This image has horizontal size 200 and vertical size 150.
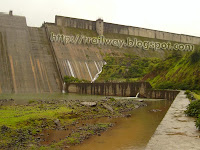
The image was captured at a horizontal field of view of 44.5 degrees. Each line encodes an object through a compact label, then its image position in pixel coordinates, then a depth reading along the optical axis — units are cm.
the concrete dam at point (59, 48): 4144
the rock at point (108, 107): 1669
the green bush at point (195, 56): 2930
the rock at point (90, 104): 1699
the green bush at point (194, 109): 1009
